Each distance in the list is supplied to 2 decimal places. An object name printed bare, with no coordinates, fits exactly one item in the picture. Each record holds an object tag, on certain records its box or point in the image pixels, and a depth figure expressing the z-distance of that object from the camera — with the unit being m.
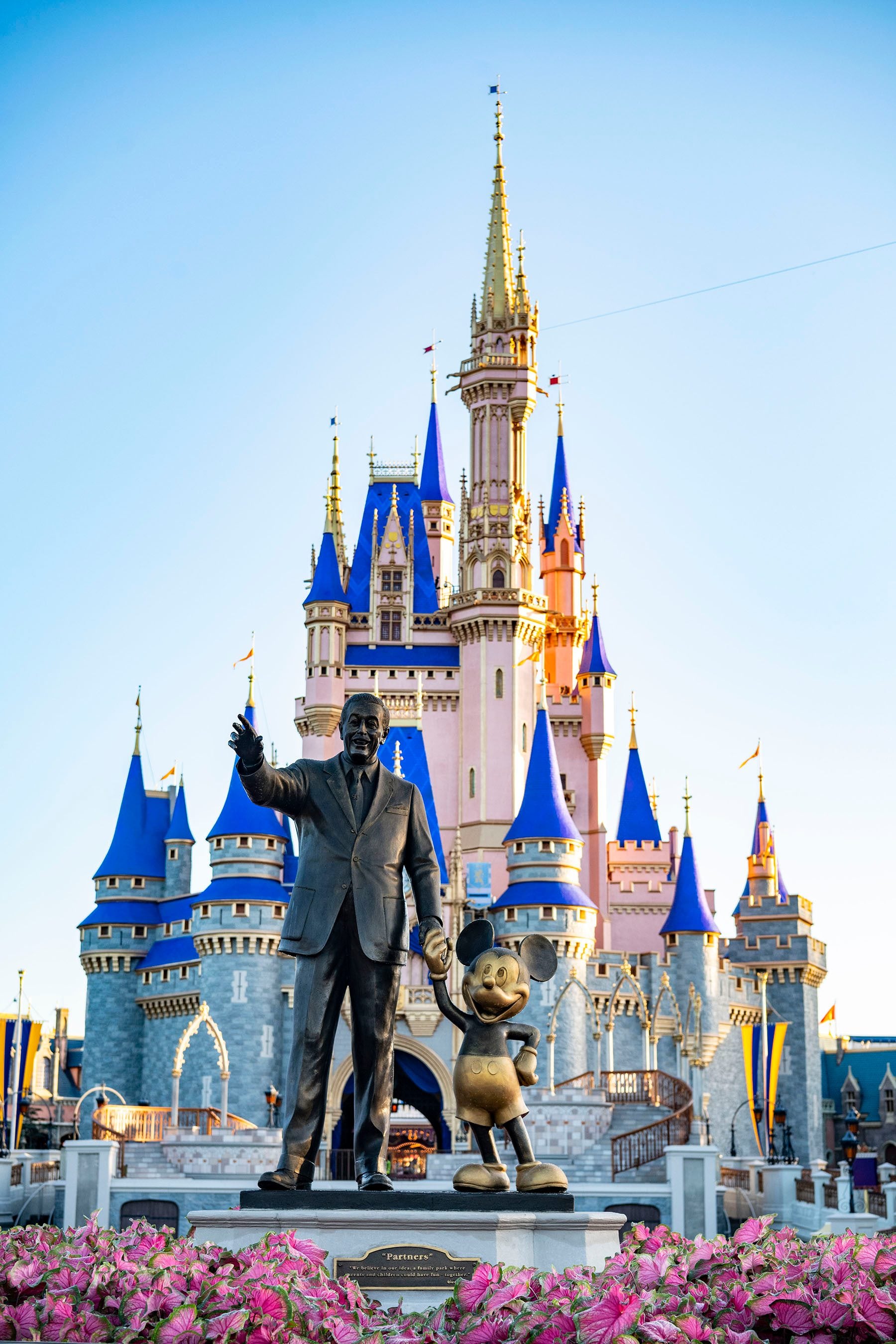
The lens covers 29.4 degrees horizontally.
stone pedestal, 8.10
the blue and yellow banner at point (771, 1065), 38.03
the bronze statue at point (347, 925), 8.93
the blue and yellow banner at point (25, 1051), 39.91
